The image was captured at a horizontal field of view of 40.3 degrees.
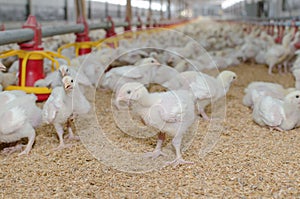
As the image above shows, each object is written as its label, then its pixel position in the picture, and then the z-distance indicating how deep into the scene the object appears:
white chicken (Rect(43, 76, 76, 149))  2.01
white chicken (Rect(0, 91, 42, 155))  1.90
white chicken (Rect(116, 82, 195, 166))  1.83
